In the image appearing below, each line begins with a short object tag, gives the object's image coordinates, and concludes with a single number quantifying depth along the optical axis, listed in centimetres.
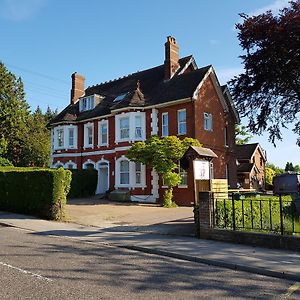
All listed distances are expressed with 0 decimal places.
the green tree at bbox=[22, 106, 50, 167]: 4688
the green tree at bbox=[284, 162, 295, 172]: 11188
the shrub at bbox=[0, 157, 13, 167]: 3484
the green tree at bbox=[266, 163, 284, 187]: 5322
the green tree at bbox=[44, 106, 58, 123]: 6197
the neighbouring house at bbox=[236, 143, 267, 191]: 4644
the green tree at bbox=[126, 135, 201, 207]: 2283
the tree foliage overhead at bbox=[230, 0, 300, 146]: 2258
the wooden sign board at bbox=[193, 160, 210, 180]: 1296
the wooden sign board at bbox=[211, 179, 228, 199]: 1297
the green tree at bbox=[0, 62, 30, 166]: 4191
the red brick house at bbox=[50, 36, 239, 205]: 2623
